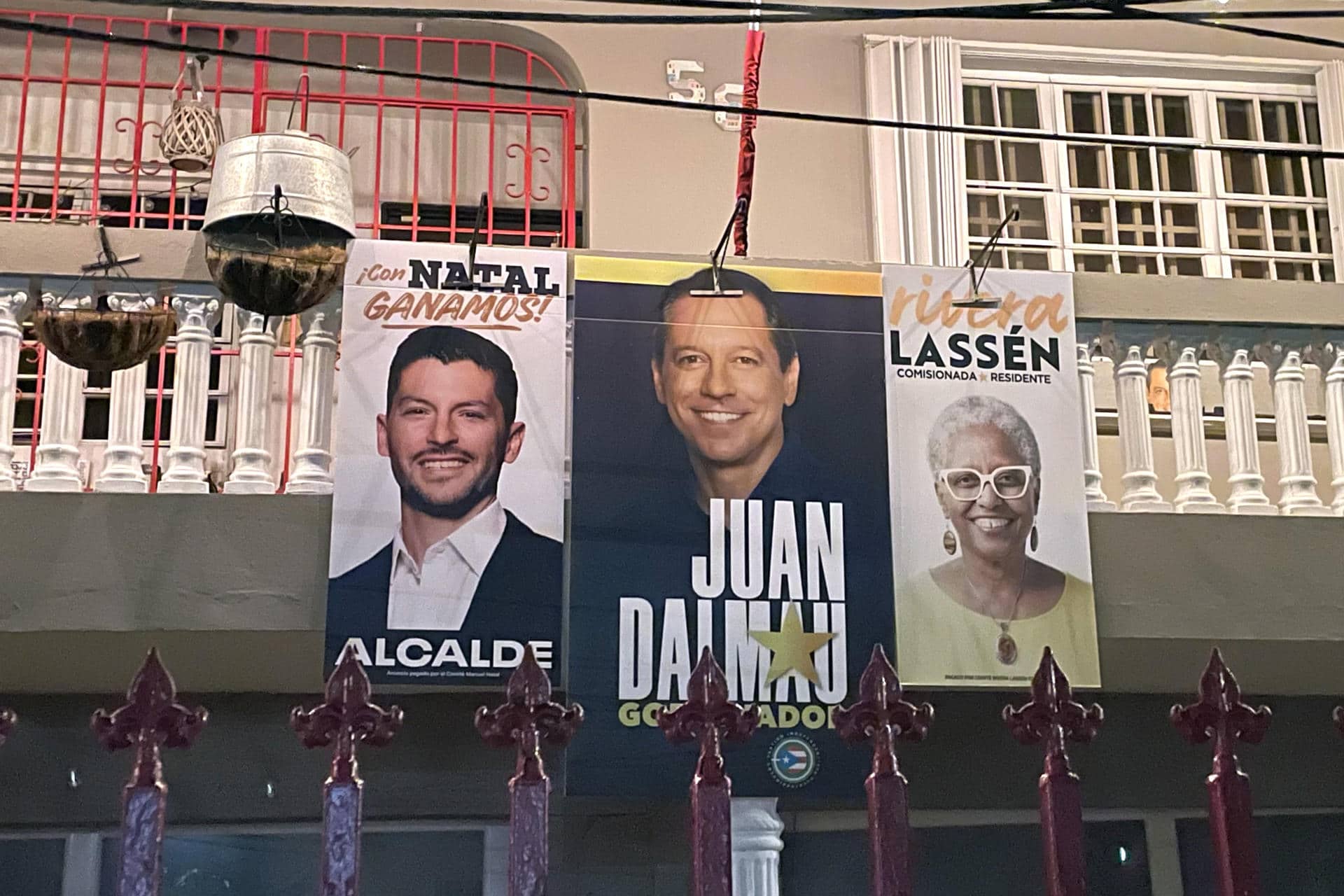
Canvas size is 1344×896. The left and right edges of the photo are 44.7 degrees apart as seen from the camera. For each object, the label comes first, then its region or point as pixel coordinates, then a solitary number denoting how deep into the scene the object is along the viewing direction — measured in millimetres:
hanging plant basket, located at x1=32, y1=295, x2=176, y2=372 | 4906
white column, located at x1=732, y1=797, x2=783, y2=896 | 5906
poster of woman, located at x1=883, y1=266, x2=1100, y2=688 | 5230
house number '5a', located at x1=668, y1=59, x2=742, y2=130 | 7758
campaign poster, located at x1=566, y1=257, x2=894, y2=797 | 5047
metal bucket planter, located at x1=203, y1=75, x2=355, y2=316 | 4773
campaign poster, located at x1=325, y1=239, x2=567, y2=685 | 4996
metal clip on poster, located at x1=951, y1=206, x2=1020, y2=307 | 5500
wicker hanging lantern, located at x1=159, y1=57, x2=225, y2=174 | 7270
